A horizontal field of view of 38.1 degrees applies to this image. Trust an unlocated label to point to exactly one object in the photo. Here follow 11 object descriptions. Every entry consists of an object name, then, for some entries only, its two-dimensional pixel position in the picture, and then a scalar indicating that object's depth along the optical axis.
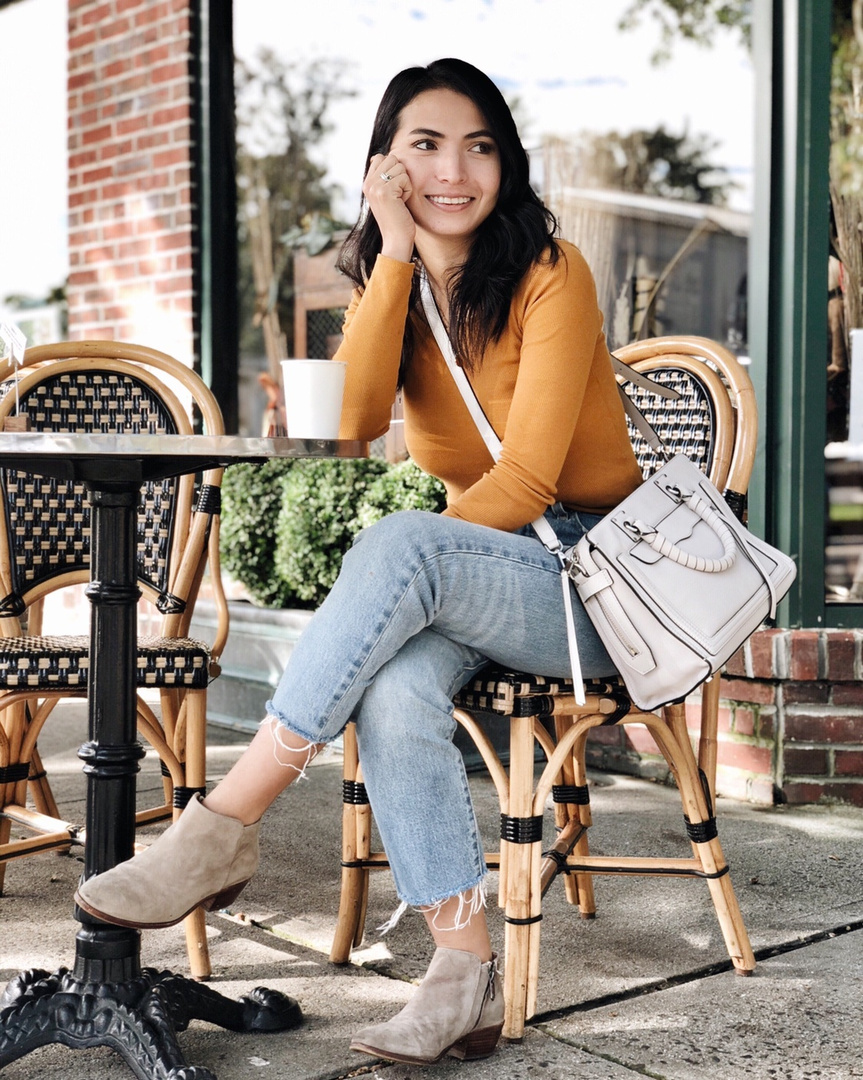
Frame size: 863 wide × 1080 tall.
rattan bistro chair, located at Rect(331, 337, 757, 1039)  1.90
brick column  4.60
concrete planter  4.08
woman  1.76
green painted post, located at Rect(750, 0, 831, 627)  3.21
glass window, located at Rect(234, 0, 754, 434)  5.08
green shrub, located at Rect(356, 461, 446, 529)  3.68
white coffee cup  1.77
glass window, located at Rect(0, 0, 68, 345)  6.43
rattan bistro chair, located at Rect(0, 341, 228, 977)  2.42
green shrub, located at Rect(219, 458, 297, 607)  4.19
